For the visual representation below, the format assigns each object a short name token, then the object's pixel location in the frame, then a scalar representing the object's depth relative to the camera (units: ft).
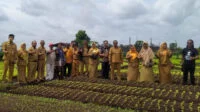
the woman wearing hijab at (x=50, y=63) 28.51
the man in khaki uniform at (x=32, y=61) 26.53
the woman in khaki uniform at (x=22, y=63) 26.17
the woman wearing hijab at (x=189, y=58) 25.48
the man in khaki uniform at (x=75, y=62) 30.37
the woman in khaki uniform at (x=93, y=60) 29.15
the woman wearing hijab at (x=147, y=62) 26.41
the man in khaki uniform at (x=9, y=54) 26.36
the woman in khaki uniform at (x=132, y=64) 27.61
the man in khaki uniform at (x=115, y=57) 28.13
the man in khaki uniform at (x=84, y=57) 30.23
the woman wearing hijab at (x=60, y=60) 28.63
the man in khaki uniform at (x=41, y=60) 27.44
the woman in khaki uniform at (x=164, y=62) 26.50
